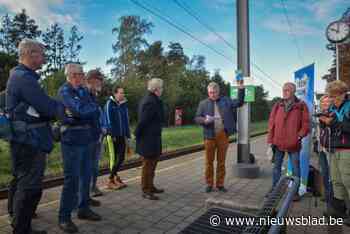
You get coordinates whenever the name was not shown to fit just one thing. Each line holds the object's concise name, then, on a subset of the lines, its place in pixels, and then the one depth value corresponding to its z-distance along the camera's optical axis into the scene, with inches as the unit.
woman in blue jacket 241.8
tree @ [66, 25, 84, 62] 2289.6
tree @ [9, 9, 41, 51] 2079.2
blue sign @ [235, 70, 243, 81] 306.8
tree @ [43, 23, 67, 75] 2256.4
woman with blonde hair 167.6
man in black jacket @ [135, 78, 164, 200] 219.0
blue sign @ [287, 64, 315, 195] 234.8
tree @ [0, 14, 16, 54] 2033.1
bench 95.9
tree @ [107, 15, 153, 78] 2170.3
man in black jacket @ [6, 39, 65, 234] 132.7
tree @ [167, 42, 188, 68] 3021.7
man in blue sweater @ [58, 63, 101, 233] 161.9
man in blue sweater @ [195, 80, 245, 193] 243.0
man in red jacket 216.5
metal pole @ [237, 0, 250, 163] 317.7
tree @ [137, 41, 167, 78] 2274.9
